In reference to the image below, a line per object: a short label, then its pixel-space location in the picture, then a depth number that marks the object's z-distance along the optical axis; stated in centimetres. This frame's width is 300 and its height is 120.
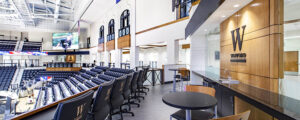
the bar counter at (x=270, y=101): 108
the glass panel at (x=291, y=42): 188
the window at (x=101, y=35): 1497
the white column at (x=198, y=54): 501
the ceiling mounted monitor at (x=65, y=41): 1583
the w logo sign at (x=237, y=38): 280
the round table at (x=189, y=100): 143
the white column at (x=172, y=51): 685
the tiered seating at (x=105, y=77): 629
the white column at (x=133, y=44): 976
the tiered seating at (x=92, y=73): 863
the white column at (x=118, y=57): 1173
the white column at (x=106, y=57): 1397
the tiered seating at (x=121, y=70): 594
